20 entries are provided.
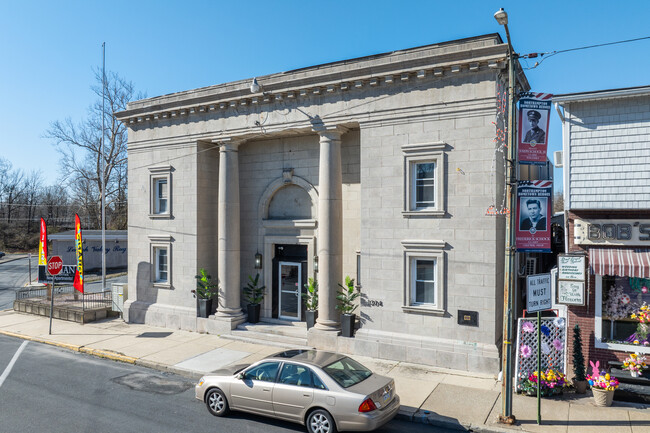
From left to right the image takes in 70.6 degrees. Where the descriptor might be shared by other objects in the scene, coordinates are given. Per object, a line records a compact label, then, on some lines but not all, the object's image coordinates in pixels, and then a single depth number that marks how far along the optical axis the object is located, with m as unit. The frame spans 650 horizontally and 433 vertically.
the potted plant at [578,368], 10.90
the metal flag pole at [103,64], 24.24
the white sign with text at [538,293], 9.03
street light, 9.09
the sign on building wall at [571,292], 11.05
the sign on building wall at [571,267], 11.06
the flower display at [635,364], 10.48
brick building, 10.89
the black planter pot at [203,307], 17.92
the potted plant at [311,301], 15.86
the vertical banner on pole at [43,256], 21.26
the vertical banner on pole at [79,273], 19.89
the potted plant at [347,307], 14.91
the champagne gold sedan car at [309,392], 8.45
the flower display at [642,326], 10.88
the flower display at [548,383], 10.65
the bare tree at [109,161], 43.19
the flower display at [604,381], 9.98
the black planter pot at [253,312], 17.59
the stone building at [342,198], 13.03
